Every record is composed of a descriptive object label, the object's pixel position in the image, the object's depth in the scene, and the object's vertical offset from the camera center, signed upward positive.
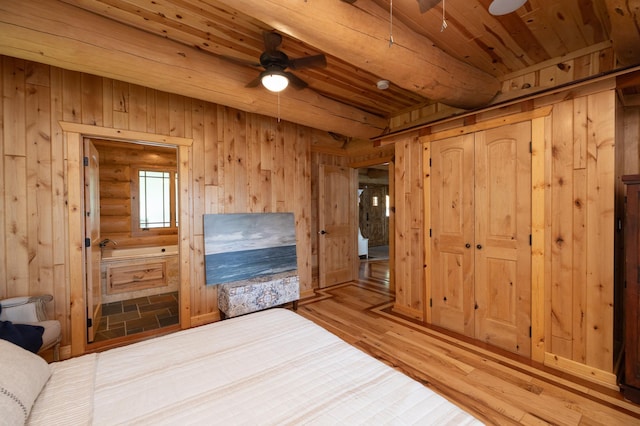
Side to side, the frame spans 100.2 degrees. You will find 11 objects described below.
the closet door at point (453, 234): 2.86 -0.26
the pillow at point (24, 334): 1.80 -0.85
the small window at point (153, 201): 4.92 +0.25
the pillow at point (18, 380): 0.87 -0.62
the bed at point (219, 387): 0.97 -0.74
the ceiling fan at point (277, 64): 2.04 +1.18
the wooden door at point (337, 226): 4.61 -0.25
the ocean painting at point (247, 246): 3.32 -0.44
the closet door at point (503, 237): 2.48 -0.26
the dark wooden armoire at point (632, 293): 1.86 -0.59
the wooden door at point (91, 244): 2.70 -0.32
